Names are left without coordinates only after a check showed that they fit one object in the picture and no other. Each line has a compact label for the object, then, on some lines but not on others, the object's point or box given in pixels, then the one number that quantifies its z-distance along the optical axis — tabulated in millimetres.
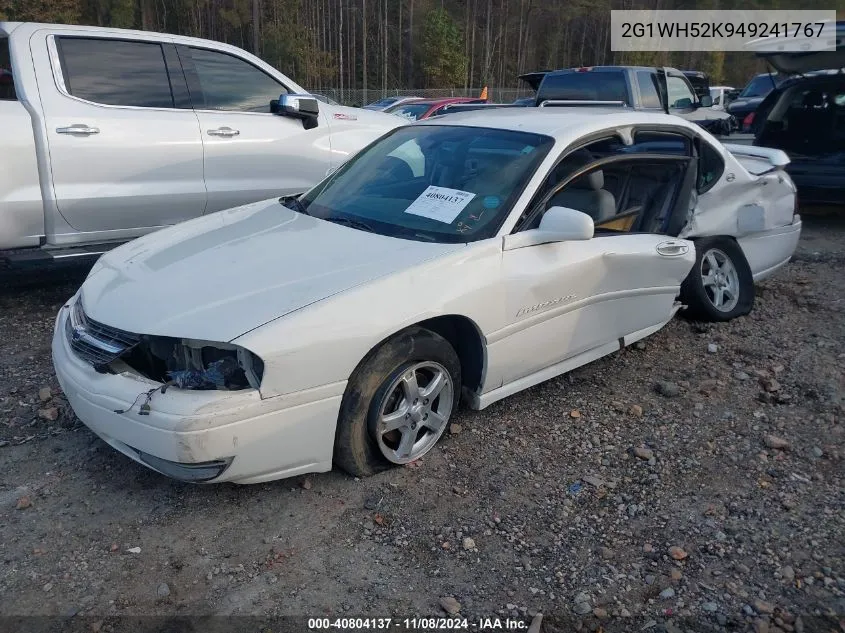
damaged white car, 2738
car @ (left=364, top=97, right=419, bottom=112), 17034
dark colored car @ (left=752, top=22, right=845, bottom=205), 7719
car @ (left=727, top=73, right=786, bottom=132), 14883
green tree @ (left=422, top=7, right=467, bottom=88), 38906
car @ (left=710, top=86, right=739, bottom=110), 21519
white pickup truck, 4848
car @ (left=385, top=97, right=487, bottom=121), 14281
